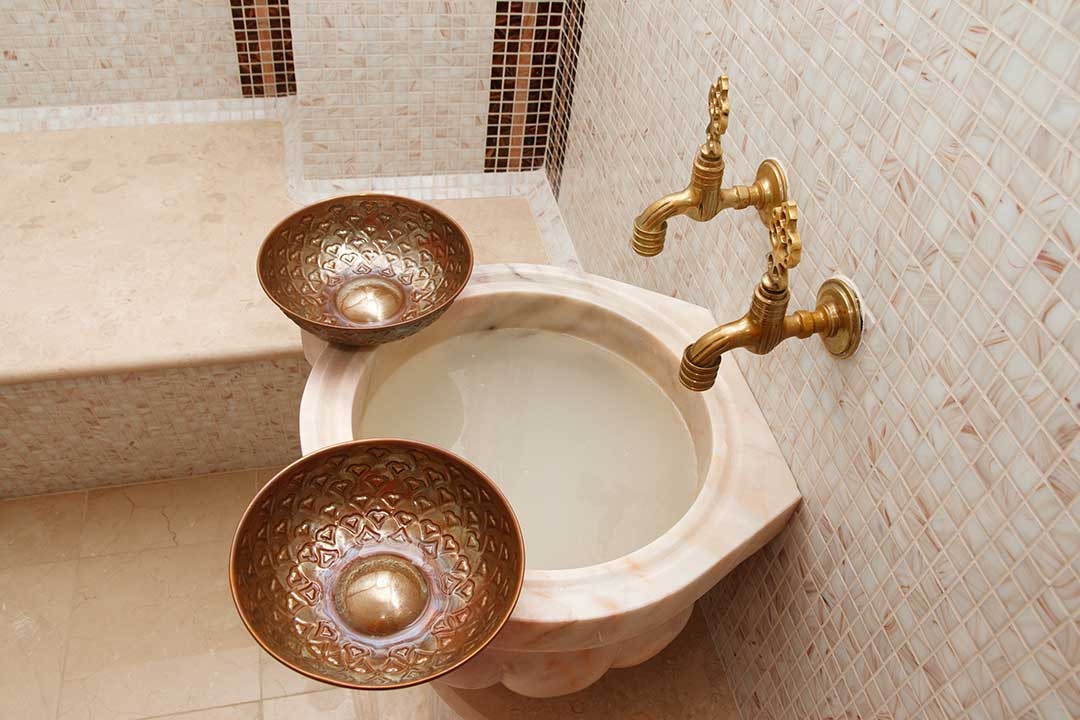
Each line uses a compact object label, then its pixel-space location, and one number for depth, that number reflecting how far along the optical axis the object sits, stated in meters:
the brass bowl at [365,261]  1.27
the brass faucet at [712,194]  1.04
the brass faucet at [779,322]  0.89
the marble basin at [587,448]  1.00
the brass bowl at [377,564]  0.94
